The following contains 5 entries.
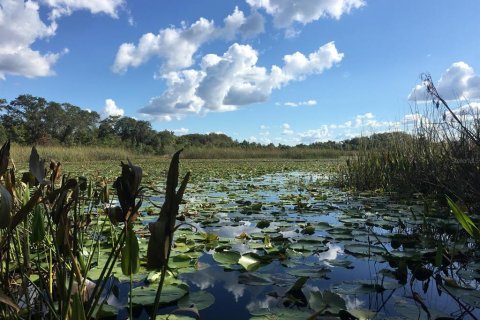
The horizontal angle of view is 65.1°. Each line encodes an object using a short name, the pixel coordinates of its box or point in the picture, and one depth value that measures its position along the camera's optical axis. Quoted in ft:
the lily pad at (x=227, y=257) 7.70
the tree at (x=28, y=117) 132.98
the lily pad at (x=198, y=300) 5.53
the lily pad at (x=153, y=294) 5.56
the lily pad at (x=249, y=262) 7.48
